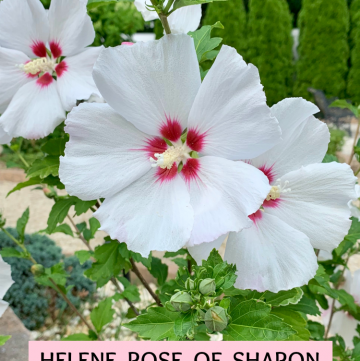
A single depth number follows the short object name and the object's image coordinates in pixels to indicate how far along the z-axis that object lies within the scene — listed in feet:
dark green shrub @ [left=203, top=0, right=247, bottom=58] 22.36
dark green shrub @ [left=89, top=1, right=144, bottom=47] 19.22
